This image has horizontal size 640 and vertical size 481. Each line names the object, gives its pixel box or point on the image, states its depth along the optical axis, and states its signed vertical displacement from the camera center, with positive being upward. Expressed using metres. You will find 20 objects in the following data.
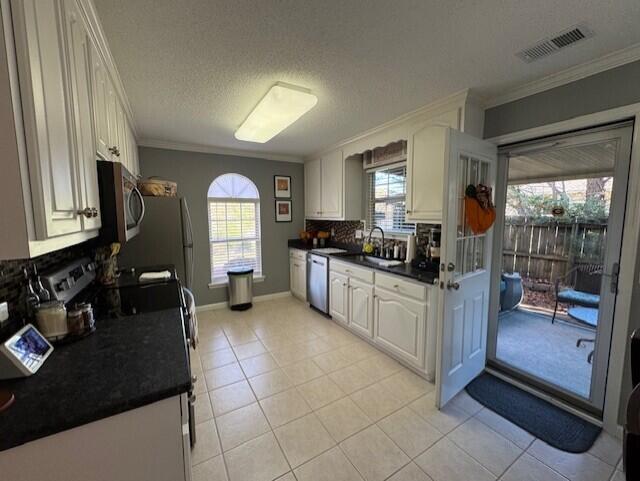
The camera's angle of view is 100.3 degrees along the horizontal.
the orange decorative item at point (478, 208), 1.99 +0.04
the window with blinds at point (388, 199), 3.29 +0.20
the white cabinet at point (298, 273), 4.15 -0.95
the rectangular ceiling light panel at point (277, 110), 2.00 +0.87
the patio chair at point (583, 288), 1.94 -0.57
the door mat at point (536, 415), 1.69 -1.43
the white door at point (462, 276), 1.84 -0.48
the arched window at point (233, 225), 3.99 -0.16
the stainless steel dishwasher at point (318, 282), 3.58 -0.94
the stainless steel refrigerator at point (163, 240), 2.60 -0.25
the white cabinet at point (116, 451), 0.71 -0.69
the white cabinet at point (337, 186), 3.65 +0.40
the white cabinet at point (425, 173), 2.30 +0.38
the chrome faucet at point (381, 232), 3.42 -0.24
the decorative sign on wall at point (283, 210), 4.41 +0.07
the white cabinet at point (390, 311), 2.26 -0.96
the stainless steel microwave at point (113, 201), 1.30 +0.07
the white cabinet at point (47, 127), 0.69 +0.27
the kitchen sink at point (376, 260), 2.89 -0.54
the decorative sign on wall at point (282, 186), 4.34 +0.47
